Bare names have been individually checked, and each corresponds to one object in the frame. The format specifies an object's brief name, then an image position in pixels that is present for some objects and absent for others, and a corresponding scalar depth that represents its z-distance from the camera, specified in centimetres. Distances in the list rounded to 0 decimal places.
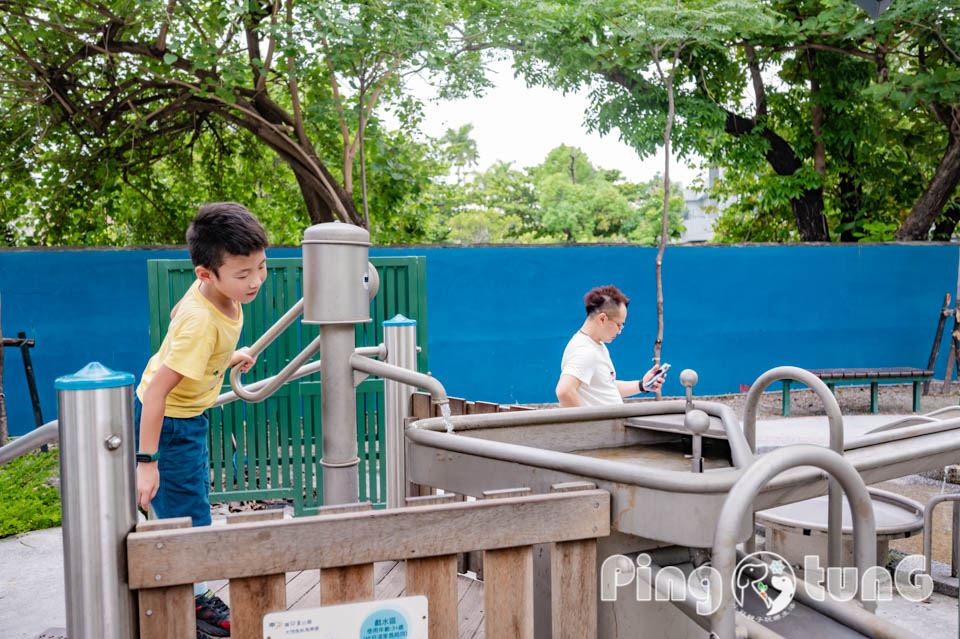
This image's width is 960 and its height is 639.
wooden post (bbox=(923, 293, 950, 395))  1015
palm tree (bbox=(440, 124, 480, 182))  5723
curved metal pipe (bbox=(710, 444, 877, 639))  141
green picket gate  461
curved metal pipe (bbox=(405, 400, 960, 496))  157
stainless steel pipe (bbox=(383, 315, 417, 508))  342
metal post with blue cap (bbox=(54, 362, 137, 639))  129
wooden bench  894
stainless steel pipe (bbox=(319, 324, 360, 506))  222
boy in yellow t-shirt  232
